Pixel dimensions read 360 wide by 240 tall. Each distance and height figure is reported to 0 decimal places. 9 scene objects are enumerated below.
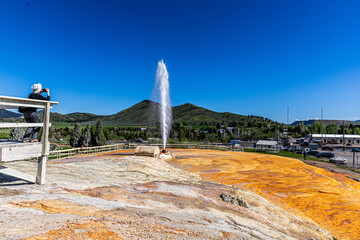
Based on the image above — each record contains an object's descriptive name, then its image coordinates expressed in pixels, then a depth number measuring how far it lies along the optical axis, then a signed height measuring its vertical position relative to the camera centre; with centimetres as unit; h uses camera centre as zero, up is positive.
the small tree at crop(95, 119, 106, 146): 6595 -224
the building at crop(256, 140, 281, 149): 5650 -250
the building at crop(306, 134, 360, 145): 9589 -130
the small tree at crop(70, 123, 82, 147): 7150 -335
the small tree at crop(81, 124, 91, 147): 6844 -276
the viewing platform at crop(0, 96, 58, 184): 449 -41
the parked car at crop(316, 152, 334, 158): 4270 -412
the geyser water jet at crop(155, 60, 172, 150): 2812 +557
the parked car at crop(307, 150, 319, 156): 4722 -416
